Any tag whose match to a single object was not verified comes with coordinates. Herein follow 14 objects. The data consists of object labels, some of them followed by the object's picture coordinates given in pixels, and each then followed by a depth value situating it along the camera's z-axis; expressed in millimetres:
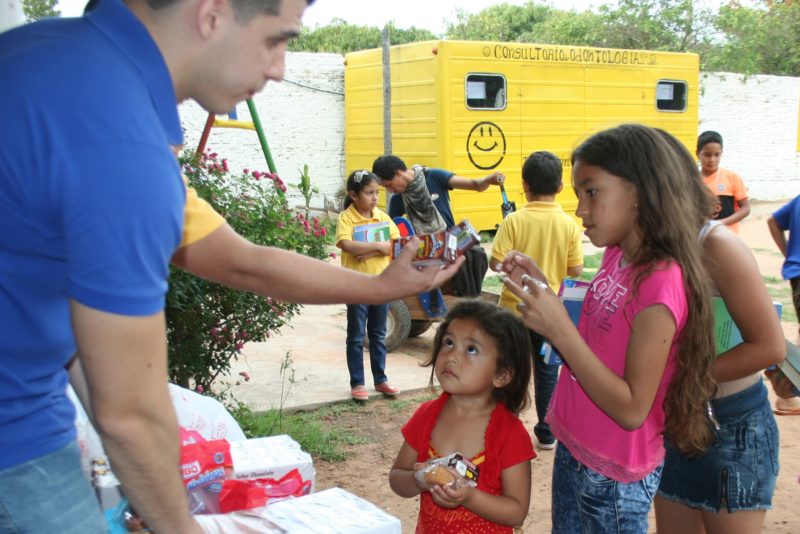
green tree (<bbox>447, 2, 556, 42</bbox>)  31562
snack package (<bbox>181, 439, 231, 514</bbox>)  2236
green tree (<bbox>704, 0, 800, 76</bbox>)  21141
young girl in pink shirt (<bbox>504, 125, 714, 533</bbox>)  2109
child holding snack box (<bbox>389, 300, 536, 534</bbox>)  2500
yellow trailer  12070
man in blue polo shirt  1165
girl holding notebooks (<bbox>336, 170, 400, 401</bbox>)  5859
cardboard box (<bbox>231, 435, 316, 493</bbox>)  2432
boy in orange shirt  7164
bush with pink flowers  4340
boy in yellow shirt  5055
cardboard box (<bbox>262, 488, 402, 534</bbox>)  2037
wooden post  12516
